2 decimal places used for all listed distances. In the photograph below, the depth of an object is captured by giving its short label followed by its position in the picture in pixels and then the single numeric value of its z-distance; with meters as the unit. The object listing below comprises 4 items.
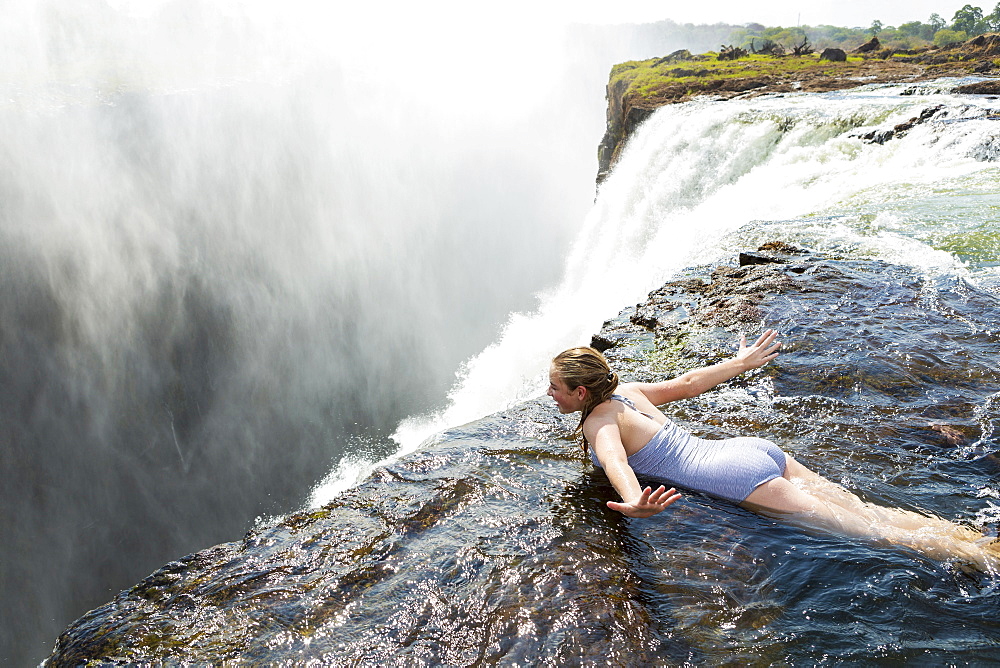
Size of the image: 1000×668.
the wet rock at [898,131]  15.26
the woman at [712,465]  3.70
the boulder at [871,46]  43.75
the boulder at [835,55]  38.84
